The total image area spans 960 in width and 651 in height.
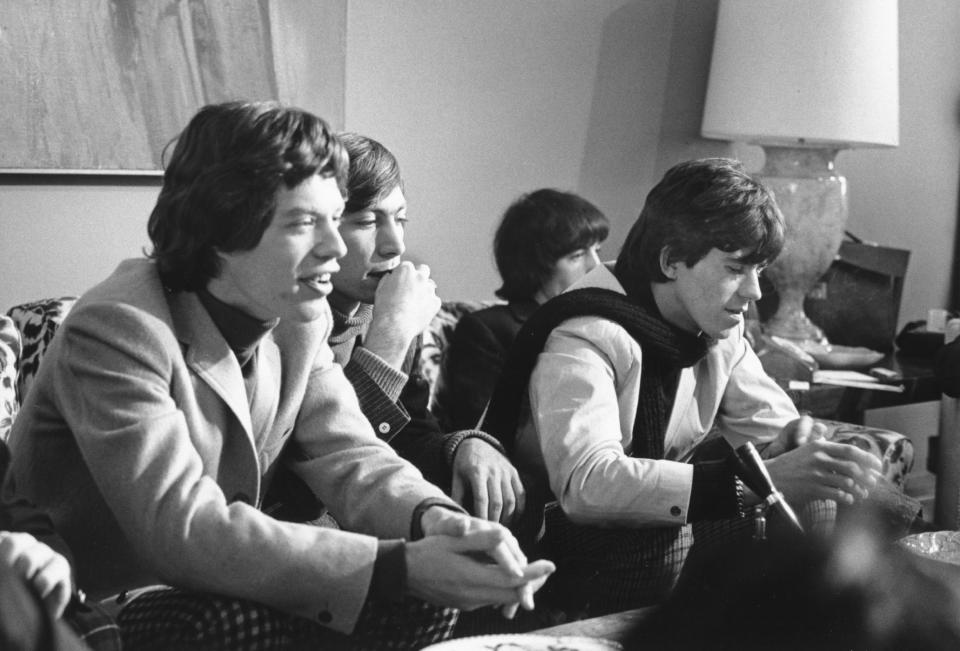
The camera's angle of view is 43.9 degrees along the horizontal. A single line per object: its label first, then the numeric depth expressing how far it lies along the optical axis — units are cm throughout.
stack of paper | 302
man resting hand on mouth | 179
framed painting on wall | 226
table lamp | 308
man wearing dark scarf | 172
